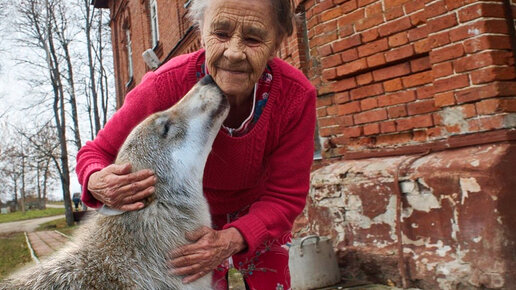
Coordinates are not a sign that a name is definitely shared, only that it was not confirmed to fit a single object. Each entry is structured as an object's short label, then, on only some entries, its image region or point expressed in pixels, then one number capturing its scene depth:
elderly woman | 1.98
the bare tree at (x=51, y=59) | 17.41
